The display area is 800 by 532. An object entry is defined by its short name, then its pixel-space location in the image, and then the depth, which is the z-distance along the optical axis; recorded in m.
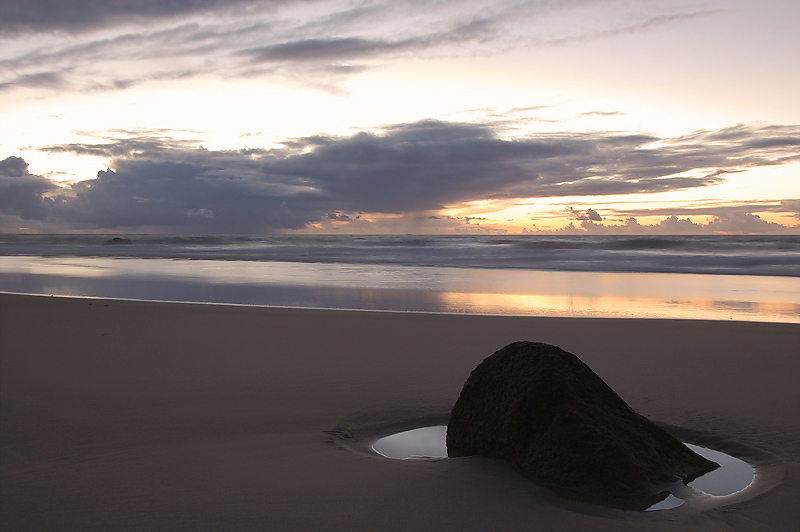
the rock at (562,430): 2.59
